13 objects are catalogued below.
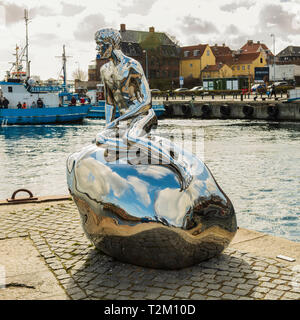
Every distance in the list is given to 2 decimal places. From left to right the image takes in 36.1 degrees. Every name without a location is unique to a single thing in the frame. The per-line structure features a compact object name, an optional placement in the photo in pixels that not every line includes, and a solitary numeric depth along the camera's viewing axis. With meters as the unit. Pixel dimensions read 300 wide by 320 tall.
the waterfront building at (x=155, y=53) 91.62
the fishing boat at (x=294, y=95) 40.19
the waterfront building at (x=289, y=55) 110.39
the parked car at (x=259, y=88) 52.93
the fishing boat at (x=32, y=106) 43.88
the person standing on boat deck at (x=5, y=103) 44.91
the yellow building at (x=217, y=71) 92.51
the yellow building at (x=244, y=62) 96.00
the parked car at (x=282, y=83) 66.06
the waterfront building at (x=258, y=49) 102.12
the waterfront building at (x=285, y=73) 72.75
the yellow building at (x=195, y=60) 95.75
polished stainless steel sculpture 5.41
